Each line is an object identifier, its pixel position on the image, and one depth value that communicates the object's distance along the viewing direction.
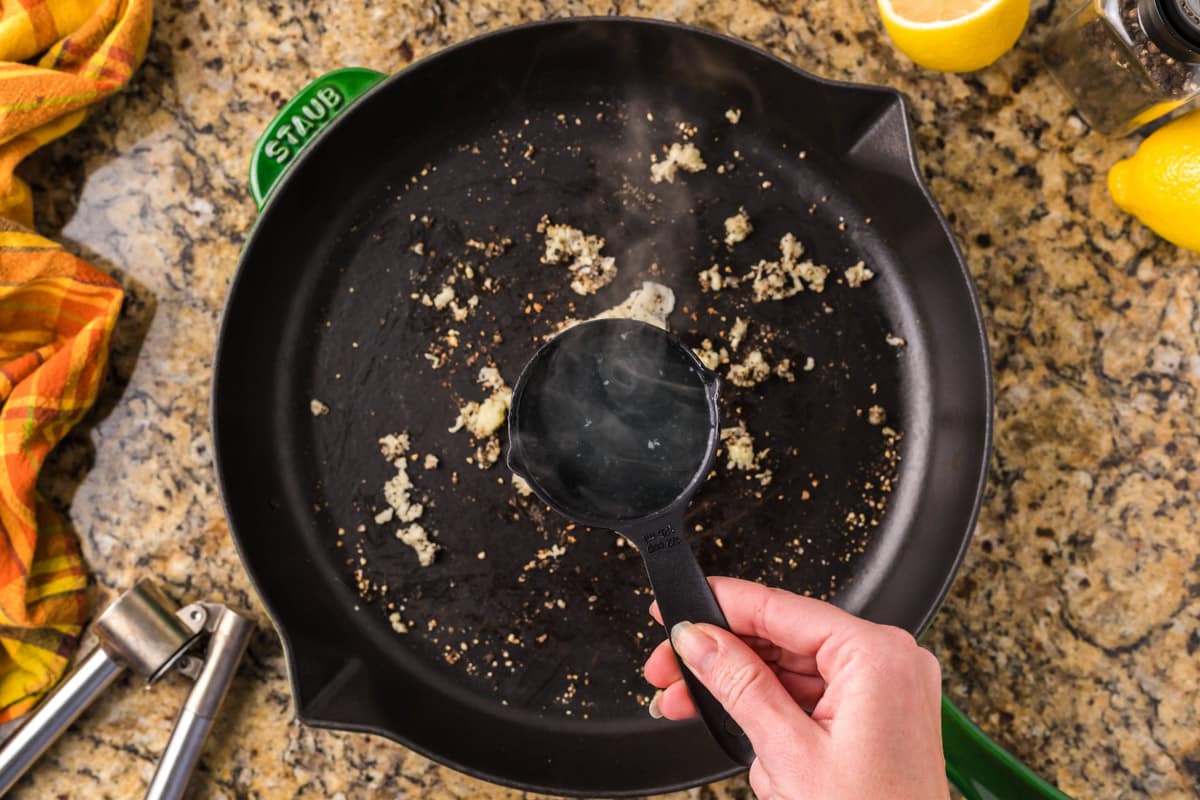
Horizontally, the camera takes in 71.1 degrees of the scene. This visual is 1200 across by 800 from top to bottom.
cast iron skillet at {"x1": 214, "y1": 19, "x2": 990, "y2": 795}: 0.85
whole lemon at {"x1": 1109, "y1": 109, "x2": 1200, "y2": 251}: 0.77
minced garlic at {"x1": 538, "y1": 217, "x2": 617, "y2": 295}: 0.85
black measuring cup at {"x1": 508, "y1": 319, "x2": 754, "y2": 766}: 0.74
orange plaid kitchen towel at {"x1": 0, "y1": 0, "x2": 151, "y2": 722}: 0.80
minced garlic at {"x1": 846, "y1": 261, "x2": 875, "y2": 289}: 0.86
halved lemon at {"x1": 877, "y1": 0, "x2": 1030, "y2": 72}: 0.75
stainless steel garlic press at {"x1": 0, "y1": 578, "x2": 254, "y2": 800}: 0.79
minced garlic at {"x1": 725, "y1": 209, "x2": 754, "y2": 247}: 0.85
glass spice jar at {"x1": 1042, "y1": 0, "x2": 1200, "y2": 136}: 0.72
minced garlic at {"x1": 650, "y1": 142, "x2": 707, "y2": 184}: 0.86
